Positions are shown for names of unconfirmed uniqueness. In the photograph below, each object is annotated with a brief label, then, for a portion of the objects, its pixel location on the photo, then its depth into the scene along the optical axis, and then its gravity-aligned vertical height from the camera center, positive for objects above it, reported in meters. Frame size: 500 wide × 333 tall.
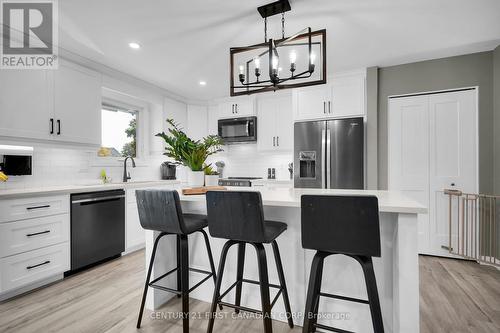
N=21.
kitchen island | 1.34 -0.71
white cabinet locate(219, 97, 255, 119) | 4.56 +1.11
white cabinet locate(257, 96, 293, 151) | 4.31 +0.76
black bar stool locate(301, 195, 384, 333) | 1.21 -0.34
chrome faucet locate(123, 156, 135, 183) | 3.70 -0.08
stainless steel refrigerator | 3.31 +0.18
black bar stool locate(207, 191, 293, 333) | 1.40 -0.35
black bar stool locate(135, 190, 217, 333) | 1.64 -0.38
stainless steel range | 4.23 -0.27
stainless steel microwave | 4.46 +0.68
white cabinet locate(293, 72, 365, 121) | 3.49 +1.00
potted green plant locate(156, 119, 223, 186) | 1.91 +0.11
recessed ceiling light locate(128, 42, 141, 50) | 2.71 +1.34
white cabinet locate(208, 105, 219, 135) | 4.98 +0.95
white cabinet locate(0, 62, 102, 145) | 2.42 +0.68
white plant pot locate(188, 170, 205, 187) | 2.02 -0.10
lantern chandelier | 1.77 +0.91
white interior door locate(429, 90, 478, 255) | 3.05 +0.19
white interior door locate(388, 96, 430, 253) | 3.25 +0.22
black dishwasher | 2.66 -0.70
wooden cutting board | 1.93 -0.19
